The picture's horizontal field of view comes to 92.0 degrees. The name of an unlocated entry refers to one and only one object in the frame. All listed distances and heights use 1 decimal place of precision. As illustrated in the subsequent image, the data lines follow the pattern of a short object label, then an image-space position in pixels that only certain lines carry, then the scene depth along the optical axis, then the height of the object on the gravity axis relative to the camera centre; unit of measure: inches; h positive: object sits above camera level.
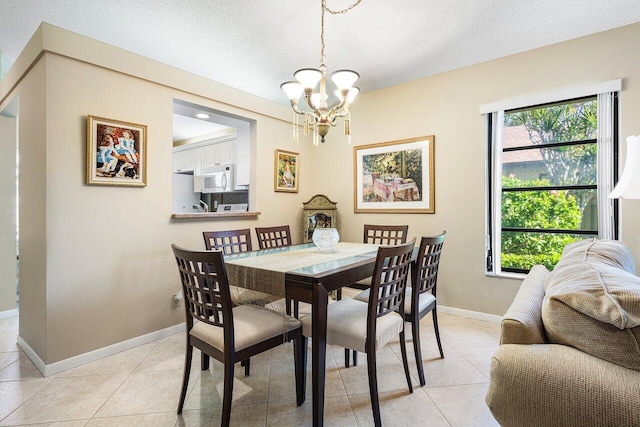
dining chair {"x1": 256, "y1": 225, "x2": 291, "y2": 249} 115.7 -9.3
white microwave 197.3 +22.4
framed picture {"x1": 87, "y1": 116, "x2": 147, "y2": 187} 91.7 +19.3
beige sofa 29.8 -15.7
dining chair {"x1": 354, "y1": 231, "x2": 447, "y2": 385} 78.3 -20.2
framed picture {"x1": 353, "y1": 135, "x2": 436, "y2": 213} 135.5 +16.8
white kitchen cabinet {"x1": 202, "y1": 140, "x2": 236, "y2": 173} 203.5 +40.3
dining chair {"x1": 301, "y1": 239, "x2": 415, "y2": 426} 62.8 -24.2
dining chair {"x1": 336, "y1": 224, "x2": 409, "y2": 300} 112.7 -9.9
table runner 66.2 -12.3
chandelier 77.5 +32.1
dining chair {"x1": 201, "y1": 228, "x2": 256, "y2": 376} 85.9 -10.0
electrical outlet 113.4 -31.4
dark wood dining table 59.8 -13.8
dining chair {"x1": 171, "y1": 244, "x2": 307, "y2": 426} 58.4 -24.4
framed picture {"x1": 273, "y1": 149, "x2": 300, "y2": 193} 155.4 +21.7
